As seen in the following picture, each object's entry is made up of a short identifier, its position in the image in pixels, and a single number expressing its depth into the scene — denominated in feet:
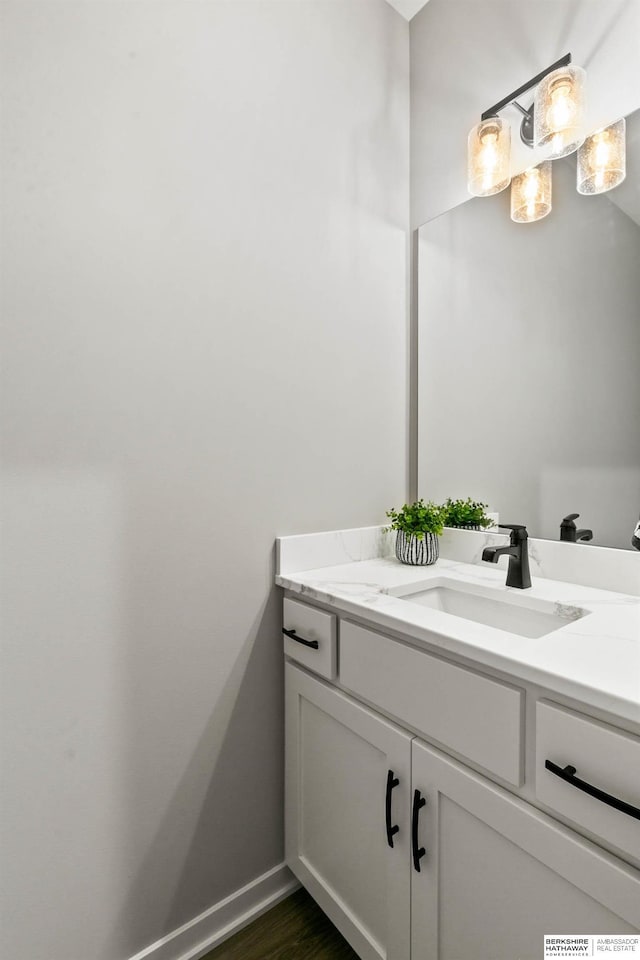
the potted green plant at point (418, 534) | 4.74
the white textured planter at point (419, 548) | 4.74
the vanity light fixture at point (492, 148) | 4.31
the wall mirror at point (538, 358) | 3.73
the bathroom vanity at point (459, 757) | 2.17
